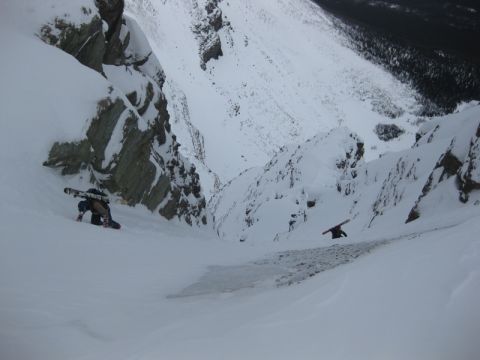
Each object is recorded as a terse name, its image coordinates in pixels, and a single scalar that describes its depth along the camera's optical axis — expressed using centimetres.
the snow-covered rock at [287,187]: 3916
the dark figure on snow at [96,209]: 1273
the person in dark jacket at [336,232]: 2118
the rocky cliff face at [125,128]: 1727
